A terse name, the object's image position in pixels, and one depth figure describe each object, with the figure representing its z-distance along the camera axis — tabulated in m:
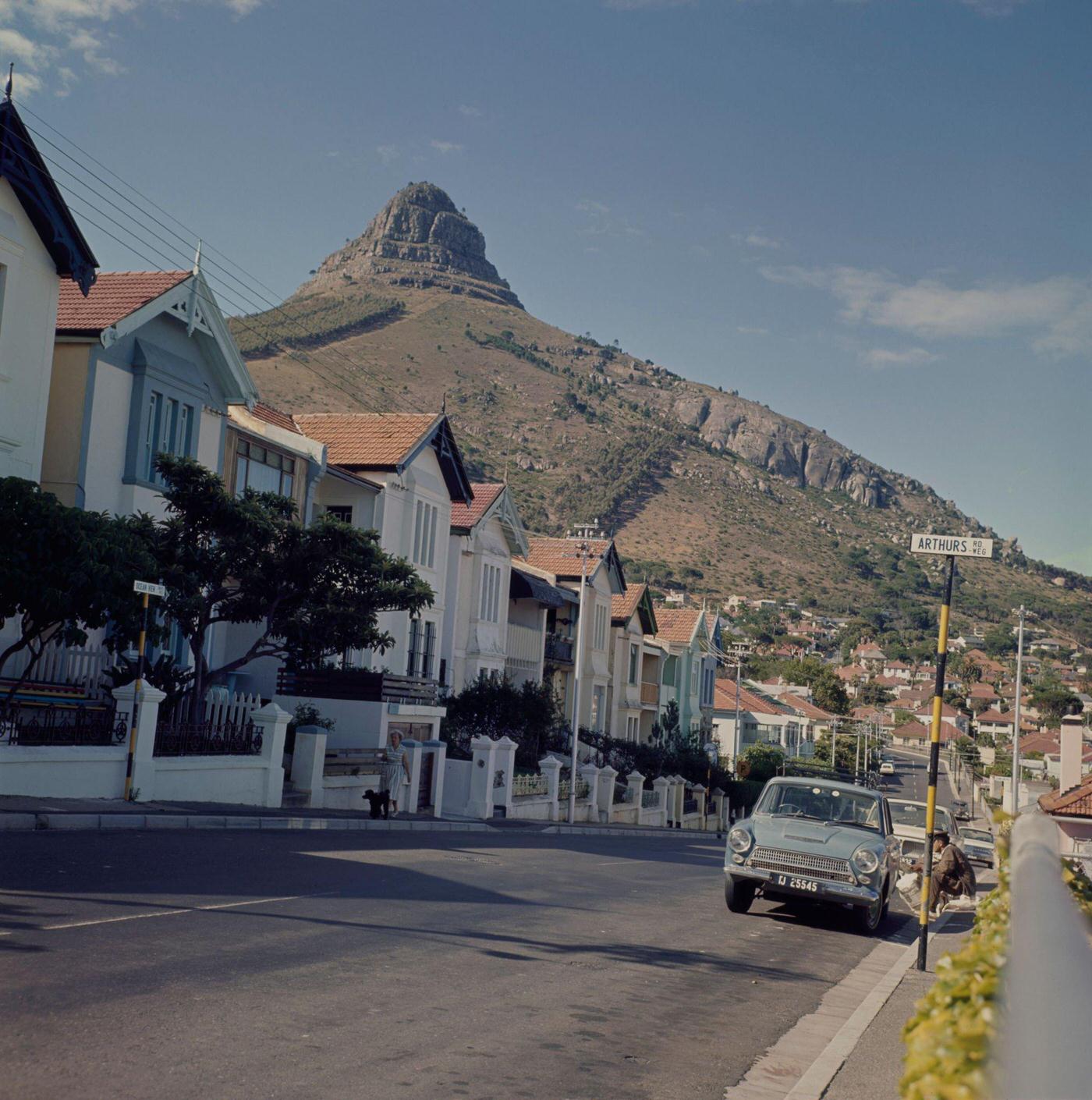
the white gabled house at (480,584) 42.44
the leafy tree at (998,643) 136.00
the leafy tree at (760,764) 71.31
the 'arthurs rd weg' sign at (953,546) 11.83
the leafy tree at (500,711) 39.00
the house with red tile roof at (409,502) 36.50
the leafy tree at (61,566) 17.80
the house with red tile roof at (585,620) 53.91
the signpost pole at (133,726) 19.58
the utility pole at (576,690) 38.66
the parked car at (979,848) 34.19
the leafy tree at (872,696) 168.50
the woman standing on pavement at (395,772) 28.29
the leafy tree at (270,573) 23.62
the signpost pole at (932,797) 11.66
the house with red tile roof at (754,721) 94.50
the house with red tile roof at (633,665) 59.94
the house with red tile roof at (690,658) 70.69
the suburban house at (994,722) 170.88
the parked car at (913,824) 21.91
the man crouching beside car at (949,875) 14.93
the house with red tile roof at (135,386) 24.45
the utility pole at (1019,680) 46.65
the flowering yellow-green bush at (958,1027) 2.70
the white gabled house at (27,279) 22.23
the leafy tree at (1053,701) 137.12
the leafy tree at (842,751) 112.12
